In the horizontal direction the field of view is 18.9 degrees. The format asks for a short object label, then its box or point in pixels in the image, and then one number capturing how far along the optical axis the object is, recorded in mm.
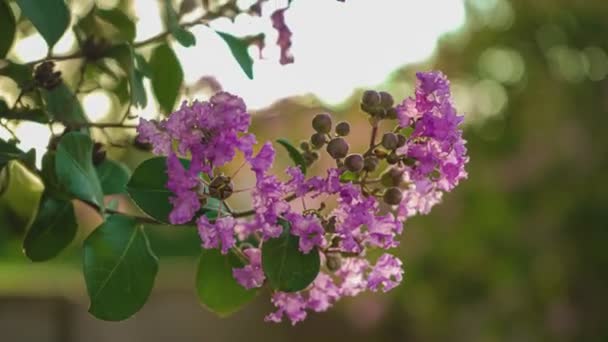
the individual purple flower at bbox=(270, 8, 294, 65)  676
